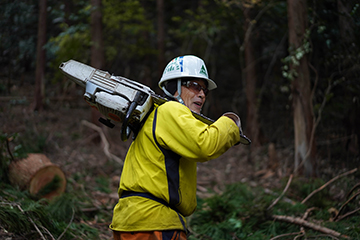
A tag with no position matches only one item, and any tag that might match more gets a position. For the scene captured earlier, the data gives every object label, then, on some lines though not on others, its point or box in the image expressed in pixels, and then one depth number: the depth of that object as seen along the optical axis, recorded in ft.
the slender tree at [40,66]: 33.03
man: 6.97
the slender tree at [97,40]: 32.71
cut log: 18.42
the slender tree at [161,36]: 44.93
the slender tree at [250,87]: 34.84
